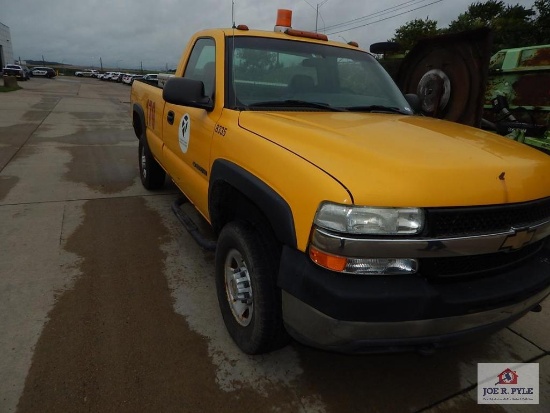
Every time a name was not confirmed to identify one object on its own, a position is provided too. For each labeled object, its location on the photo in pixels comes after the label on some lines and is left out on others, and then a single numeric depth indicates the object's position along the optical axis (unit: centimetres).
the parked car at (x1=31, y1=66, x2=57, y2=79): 5722
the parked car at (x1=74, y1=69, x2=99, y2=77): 7744
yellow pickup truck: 158
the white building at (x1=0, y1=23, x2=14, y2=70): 5869
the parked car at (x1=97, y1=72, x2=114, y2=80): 6138
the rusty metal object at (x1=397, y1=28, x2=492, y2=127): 404
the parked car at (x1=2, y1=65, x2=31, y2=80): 3847
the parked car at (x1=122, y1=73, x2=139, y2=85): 4891
